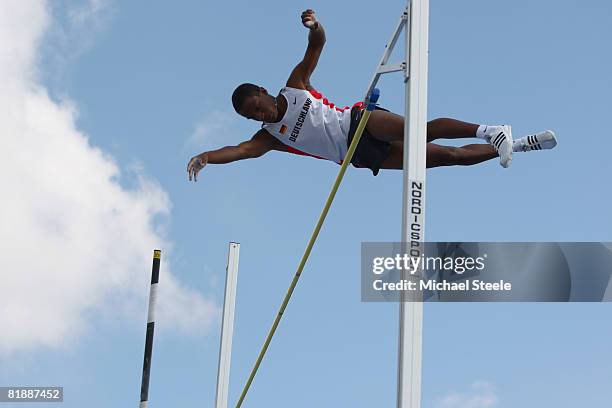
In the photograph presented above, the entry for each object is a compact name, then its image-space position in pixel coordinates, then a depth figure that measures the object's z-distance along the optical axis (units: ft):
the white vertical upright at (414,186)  25.23
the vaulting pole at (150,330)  44.09
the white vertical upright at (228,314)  51.70
